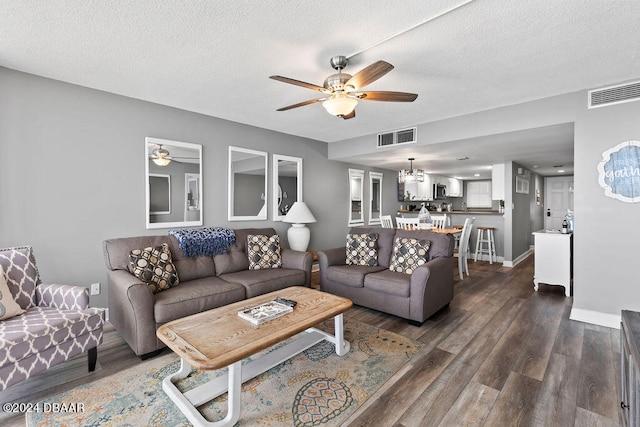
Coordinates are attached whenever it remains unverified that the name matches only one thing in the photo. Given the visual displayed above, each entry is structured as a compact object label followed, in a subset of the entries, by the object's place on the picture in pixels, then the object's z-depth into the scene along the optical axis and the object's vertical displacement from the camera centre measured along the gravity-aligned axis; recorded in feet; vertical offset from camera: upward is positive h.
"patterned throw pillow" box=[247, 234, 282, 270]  12.13 -1.76
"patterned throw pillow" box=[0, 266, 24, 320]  6.59 -2.11
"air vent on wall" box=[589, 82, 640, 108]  9.17 +3.67
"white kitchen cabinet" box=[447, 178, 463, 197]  29.53 +2.32
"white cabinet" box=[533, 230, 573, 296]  13.42 -2.33
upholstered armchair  5.76 -2.45
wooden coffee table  5.32 -2.53
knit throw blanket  10.90 -1.15
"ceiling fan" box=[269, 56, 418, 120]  6.90 +3.04
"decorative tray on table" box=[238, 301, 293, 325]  6.67 -2.44
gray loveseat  9.71 -2.53
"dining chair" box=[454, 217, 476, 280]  15.60 -1.76
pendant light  19.72 +2.34
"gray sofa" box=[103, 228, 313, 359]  7.78 -2.44
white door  27.58 +0.99
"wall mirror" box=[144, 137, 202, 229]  11.41 +1.14
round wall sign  9.24 +1.21
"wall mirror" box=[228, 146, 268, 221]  13.98 +1.29
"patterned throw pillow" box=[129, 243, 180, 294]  9.00 -1.78
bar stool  20.51 -2.34
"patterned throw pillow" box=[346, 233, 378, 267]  12.34 -1.69
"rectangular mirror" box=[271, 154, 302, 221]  15.83 +1.46
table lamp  15.15 -0.83
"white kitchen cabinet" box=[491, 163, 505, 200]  19.89 +1.94
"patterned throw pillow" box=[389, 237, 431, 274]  11.00 -1.69
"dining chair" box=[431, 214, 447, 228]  17.22 -0.72
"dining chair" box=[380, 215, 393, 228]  19.35 -0.80
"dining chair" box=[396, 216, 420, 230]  16.74 -0.77
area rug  5.64 -3.95
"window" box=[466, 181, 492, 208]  30.56 +1.66
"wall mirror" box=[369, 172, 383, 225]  22.68 +1.03
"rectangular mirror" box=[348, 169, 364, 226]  20.65 +0.95
